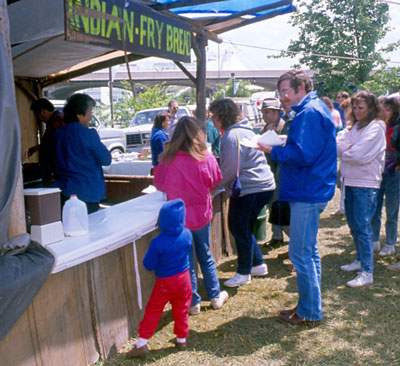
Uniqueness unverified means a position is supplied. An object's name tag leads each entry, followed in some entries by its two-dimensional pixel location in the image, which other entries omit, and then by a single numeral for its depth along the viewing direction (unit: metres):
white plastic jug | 2.86
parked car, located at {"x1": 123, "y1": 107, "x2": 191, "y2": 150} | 16.34
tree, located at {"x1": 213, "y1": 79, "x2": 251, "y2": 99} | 55.31
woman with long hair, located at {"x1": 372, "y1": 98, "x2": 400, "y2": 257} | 4.49
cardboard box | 2.54
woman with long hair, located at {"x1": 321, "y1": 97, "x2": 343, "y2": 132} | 7.38
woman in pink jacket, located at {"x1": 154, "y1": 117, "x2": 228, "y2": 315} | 3.24
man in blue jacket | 2.96
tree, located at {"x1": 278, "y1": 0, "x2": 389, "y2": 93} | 17.89
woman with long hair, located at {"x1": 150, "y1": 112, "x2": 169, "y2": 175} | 6.34
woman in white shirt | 3.94
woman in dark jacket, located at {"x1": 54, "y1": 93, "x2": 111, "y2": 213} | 3.54
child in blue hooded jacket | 2.83
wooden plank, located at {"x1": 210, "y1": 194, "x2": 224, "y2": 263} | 4.76
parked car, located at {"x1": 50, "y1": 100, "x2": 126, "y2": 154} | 15.16
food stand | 2.37
